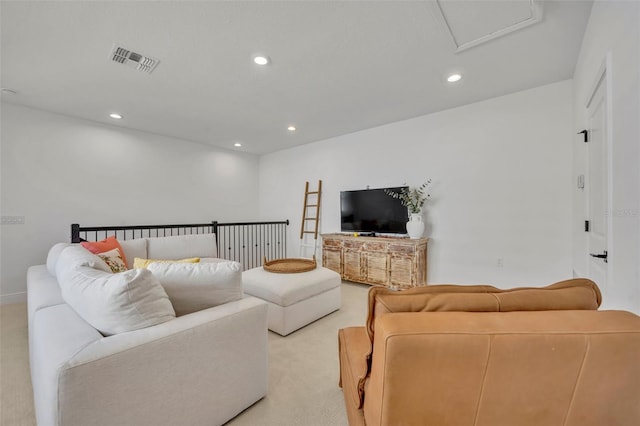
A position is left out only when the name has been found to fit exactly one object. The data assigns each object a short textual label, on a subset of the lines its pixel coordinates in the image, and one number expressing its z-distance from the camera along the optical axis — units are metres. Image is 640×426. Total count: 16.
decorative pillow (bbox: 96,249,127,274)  2.25
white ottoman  2.43
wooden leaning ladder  5.23
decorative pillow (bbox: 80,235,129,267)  2.44
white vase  3.64
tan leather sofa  0.69
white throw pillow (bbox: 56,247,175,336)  1.13
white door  1.71
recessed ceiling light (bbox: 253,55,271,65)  2.40
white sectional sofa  0.94
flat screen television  3.96
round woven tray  2.84
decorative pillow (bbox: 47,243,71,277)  2.14
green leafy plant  3.75
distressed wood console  3.56
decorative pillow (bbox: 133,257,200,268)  2.01
